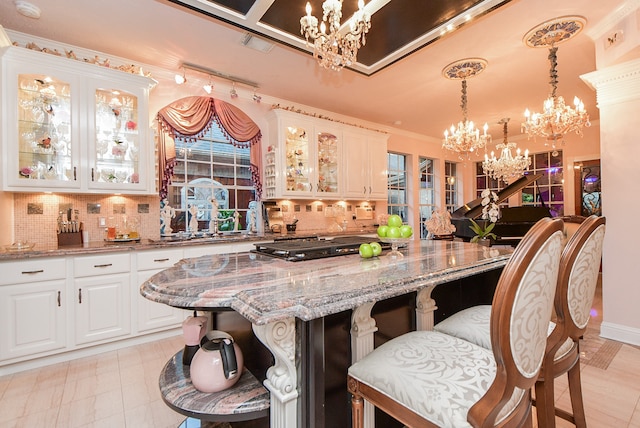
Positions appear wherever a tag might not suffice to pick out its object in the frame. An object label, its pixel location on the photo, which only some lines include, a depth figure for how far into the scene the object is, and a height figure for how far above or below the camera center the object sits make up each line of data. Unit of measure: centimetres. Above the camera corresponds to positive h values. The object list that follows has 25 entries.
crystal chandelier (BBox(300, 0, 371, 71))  170 +108
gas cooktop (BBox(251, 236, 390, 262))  162 -19
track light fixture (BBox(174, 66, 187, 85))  334 +161
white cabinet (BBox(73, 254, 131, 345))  258 -69
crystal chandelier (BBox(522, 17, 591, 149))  274 +101
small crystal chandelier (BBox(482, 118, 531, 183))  497 +79
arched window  351 +77
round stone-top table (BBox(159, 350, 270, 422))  105 -68
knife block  278 -17
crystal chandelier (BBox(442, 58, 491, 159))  335 +106
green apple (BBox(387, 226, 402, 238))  193 -13
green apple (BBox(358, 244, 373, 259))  159 -20
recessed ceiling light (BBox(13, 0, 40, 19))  232 +171
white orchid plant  248 +2
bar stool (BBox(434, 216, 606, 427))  129 -51
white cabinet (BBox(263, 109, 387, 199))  409 +85
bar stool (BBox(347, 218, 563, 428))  81 -52
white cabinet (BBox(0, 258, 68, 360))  231 -69
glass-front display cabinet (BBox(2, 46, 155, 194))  255 +90
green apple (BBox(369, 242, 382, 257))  164 -19
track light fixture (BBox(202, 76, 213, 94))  355 +156
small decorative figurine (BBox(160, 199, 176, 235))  353 +1
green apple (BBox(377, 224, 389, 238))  197 -12
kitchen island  91 -26
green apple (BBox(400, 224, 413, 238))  192 -12
